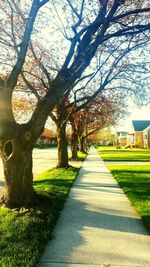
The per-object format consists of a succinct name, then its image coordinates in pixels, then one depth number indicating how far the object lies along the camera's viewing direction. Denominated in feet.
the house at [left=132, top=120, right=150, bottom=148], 128.26
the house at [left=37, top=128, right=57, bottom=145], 163.04
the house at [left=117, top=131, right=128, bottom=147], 189.97
